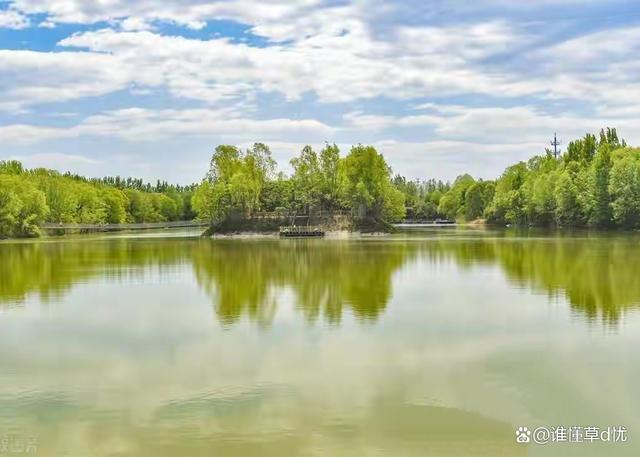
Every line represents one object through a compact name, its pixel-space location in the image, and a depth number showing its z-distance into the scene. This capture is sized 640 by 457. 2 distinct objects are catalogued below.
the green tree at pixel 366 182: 82.50
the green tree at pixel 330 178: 85.25
